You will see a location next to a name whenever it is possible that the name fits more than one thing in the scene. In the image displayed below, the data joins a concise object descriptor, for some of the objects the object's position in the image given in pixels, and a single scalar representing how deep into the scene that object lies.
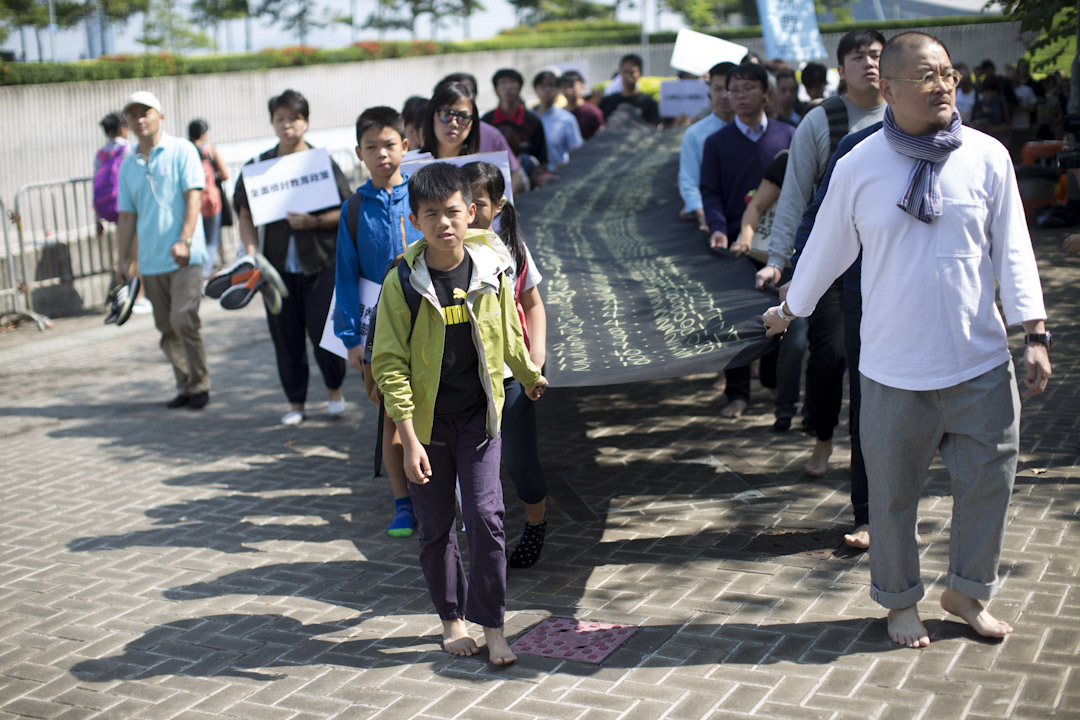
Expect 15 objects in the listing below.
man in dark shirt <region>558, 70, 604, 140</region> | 13.09
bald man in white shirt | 3.83
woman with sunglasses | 5.93
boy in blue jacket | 5.54
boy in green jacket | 4.18
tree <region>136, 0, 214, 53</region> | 40.12
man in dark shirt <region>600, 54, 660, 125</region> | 12.97
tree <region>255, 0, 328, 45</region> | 45.44
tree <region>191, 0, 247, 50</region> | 42.78
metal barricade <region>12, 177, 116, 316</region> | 12.61
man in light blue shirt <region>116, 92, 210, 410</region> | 8.33
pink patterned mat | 4.34
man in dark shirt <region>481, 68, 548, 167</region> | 10.20
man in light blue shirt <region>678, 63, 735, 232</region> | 7.69
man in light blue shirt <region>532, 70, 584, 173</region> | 11.46
